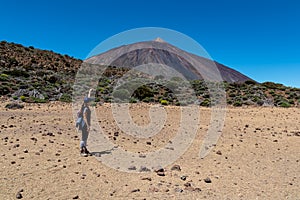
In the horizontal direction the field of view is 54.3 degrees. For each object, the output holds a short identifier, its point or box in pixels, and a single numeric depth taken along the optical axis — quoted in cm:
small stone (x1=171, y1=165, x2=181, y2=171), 609
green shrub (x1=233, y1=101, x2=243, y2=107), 2064
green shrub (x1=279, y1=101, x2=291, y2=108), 1992
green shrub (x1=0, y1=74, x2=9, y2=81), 2219
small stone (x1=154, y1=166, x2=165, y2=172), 585
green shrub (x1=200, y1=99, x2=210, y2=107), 2030
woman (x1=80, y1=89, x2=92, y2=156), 696
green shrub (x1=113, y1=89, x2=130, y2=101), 2094
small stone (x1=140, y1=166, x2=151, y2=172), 595
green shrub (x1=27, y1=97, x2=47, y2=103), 1767
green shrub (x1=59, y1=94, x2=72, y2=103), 1951
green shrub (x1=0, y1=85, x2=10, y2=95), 1934
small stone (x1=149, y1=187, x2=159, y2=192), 486
